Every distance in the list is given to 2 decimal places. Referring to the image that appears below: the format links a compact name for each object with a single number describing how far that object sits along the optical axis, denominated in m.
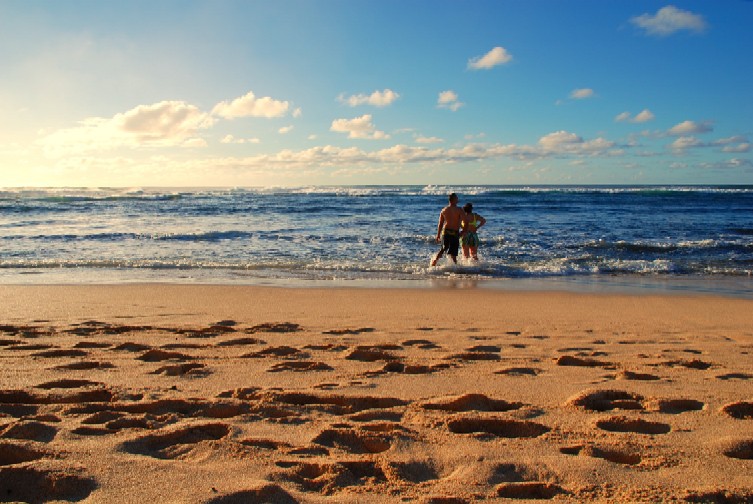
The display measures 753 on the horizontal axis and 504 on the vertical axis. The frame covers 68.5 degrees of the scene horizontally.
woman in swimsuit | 11.74
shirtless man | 11.62
